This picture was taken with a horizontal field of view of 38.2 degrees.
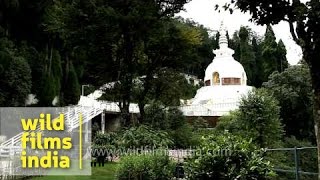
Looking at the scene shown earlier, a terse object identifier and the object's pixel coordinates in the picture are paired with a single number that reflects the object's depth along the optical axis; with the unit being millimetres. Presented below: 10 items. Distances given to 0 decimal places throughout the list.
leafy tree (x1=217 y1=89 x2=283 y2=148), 22031
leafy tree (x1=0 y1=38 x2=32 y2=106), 28867
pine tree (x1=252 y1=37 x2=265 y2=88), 58000
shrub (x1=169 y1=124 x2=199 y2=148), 21875
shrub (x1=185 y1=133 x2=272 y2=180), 8844
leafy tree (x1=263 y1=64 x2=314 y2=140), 26750
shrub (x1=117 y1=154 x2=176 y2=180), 11758
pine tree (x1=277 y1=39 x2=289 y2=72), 45688
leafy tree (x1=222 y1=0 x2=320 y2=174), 7152
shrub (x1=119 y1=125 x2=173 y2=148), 15867
